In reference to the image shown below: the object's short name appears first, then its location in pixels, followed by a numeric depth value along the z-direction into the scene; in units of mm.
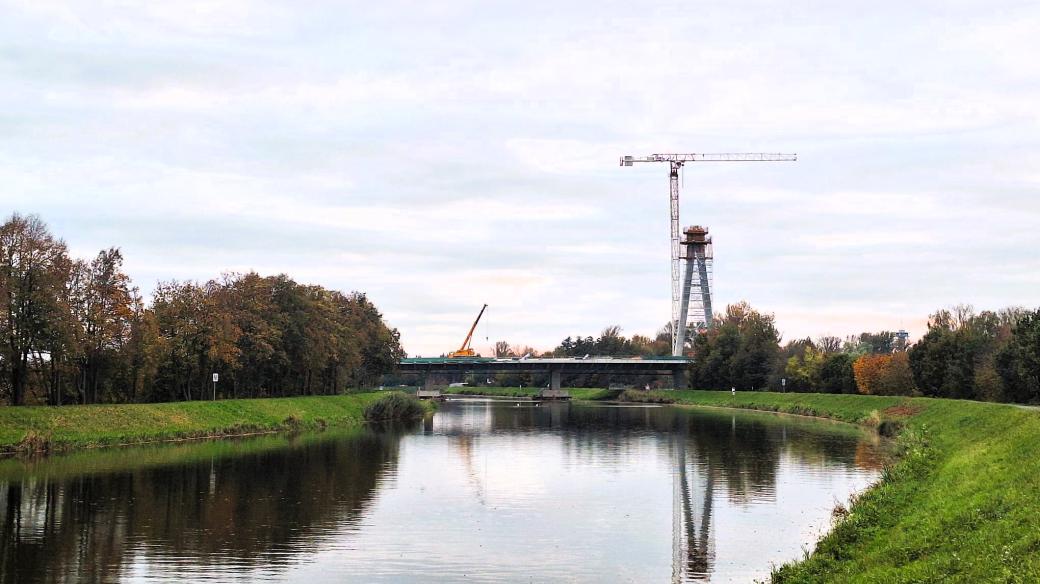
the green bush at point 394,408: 110150
